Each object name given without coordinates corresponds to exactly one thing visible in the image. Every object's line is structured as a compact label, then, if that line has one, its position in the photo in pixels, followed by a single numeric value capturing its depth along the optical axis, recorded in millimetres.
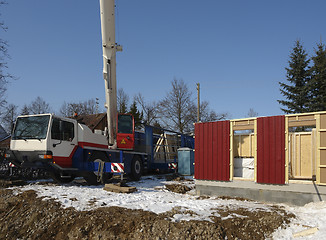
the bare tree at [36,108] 56325
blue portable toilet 14805
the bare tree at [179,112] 35812
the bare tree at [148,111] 45612
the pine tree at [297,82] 24516
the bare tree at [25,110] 52369
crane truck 9375
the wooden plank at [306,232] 5008
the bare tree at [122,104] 45406
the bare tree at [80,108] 52656
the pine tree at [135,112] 44597
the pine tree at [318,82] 23094
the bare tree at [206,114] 38434
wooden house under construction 7453
